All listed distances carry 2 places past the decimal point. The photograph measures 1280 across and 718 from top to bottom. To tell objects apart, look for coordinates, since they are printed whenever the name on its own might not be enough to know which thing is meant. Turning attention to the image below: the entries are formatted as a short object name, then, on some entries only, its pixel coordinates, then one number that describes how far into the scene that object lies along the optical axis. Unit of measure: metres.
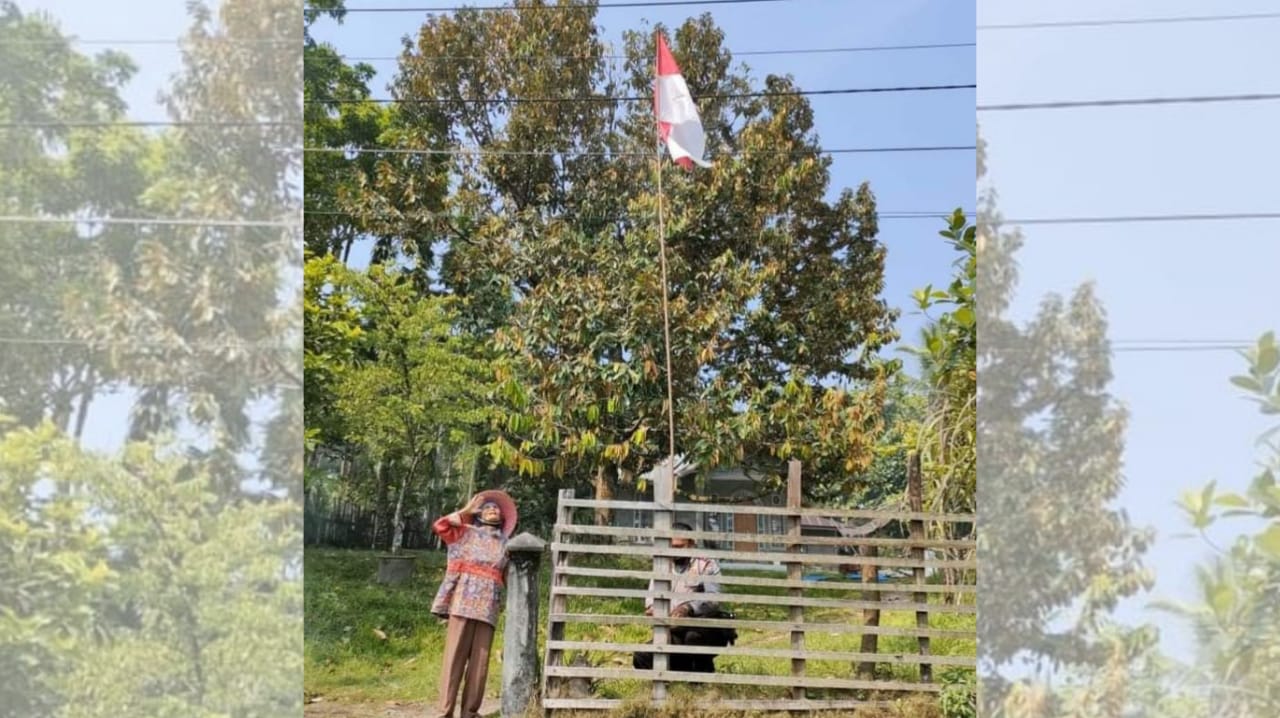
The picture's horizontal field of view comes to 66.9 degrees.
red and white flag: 4.48
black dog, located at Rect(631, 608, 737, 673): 4.39
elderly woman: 3.70
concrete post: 3.97
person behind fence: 4.32
